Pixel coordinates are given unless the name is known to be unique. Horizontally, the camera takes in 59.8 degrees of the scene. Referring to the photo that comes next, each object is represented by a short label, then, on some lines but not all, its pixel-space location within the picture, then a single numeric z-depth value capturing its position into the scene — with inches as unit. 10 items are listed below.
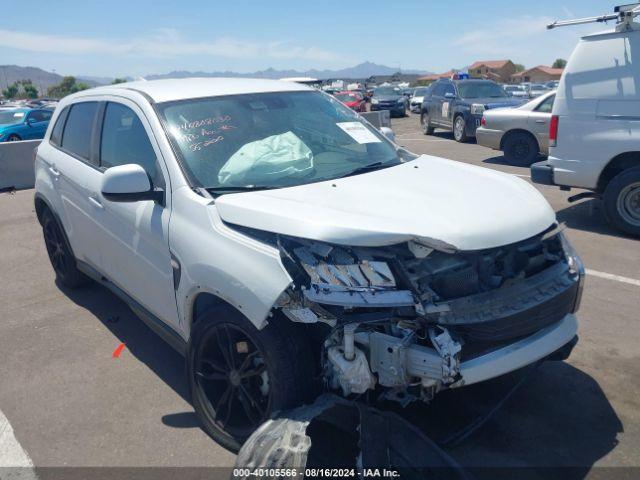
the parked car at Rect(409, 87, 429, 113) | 1136.8
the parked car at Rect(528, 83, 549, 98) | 1441.3
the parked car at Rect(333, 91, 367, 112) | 1112.8
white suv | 97.2
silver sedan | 446.3
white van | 249.6
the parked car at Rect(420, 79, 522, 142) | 598.2
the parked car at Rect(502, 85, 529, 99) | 1366.3
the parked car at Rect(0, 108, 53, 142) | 656.4
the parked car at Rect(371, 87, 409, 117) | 1071.6
